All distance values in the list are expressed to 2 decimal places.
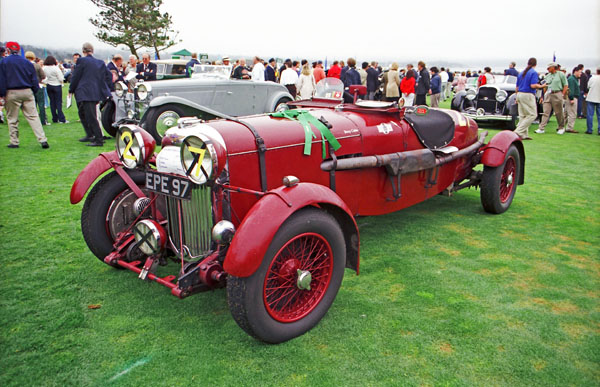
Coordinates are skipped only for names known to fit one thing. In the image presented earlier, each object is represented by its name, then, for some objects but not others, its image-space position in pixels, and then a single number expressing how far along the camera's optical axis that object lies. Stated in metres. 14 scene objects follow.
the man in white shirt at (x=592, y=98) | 12.07
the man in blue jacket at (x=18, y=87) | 7.64
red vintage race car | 2.58
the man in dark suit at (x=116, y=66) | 11.07
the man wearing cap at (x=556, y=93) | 11.34
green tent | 31.46
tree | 34.41
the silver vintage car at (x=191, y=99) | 8.48
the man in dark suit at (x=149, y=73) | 11.98
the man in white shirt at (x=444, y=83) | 24.27
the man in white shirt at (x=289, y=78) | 13.47
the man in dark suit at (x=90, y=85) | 8.48
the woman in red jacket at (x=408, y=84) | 13.99
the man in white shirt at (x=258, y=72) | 13.62
